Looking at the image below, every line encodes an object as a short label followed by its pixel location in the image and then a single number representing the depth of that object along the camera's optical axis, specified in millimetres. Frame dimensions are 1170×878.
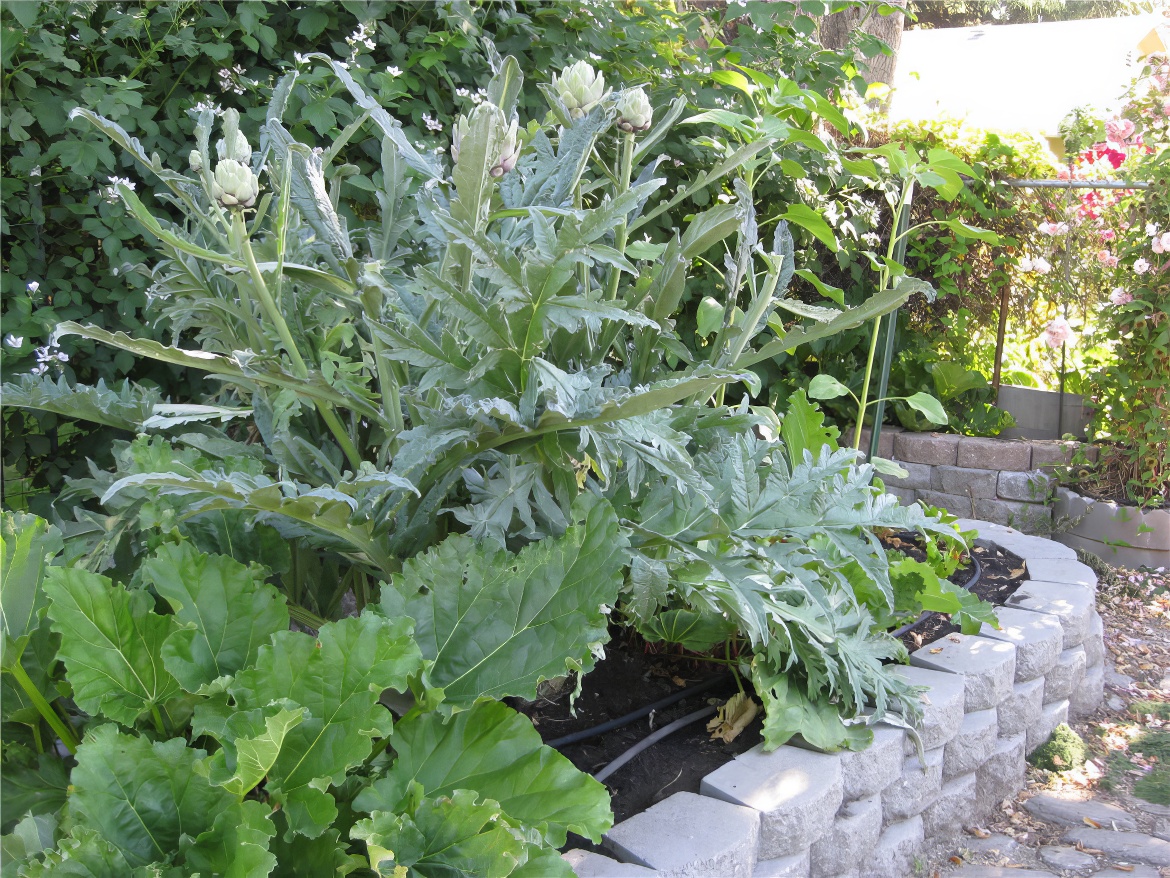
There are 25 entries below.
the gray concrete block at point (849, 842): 1578
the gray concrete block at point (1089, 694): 2555
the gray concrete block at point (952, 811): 1921
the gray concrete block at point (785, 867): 1430
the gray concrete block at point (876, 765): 1620
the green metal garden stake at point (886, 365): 2862
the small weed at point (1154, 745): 2396
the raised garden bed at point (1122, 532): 3590
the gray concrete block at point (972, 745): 1947
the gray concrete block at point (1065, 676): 2359
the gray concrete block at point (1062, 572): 2664
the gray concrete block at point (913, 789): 1772
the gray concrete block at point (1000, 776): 2088
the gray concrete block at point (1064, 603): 2408
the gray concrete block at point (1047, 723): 2289
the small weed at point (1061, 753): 2291
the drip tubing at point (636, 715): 1572
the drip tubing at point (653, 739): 1495
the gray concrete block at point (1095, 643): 2615
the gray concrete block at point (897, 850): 1738
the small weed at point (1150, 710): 2625
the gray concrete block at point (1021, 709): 2154
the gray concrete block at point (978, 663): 1999
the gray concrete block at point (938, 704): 1803
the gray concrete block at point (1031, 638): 2195
